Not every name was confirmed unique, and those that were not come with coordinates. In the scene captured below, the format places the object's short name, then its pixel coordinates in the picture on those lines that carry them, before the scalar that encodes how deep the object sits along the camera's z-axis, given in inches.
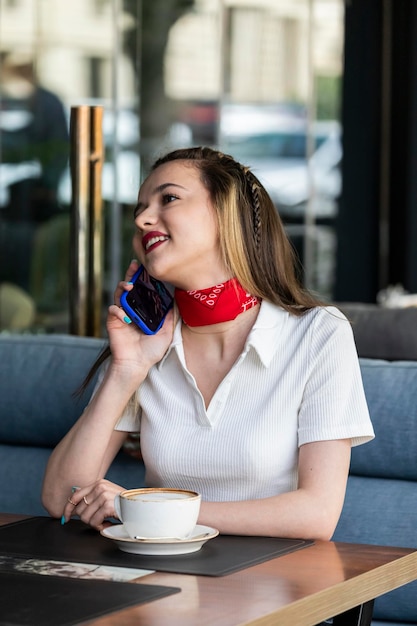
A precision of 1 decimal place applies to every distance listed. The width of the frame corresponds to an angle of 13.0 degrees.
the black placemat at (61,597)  85.0
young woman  109.9
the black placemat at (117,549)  94.4
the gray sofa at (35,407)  135.8
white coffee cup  95.4
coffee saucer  95.9
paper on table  92.2
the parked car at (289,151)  332.1
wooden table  85.7
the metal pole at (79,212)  152.8
